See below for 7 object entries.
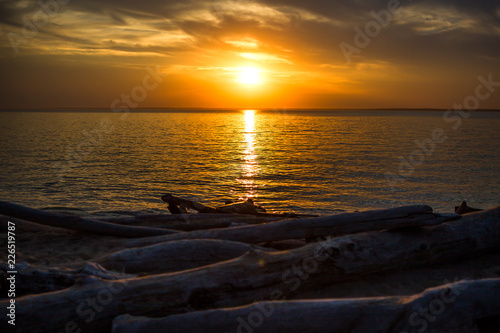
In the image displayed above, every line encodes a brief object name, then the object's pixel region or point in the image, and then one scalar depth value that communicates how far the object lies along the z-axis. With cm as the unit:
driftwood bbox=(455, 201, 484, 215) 735
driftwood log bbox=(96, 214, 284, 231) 739
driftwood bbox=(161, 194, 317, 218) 845
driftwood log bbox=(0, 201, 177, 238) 688
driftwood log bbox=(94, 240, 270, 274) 510
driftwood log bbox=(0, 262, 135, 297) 417
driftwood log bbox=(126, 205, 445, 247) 524
